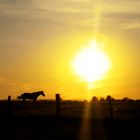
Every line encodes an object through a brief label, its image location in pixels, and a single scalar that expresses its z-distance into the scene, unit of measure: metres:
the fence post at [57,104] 33.10
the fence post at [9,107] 34.81
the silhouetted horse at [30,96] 59.09
